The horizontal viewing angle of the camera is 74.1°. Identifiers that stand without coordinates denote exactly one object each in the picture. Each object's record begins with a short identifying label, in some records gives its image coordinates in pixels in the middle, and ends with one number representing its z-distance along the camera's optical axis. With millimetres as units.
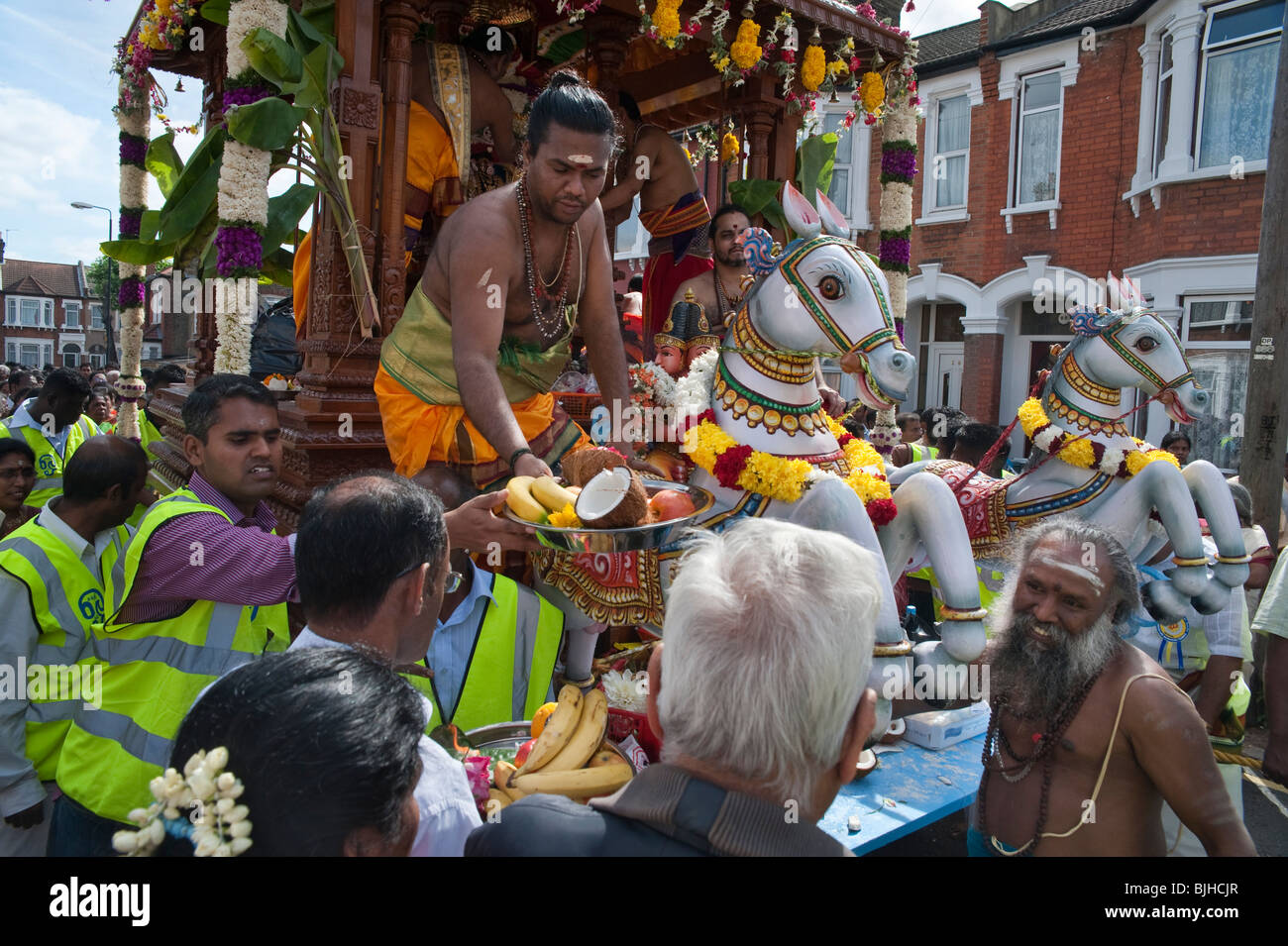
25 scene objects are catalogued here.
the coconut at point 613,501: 2455
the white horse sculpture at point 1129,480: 3928
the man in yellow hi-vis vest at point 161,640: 2227
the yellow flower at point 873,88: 6721
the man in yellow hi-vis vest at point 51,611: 2541
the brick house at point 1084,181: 11102
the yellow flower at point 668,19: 5074
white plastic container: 3541
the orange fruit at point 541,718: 2551
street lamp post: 14922
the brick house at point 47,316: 47844
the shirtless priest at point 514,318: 3010
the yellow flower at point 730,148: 7137
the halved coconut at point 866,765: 3129
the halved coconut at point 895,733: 3406
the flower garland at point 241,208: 4094
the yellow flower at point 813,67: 6133
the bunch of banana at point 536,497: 2520
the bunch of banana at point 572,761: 2244
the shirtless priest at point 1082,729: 2020
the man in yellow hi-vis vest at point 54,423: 5230
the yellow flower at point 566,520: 2486
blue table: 2866
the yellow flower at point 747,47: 5641
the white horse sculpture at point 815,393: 2895
